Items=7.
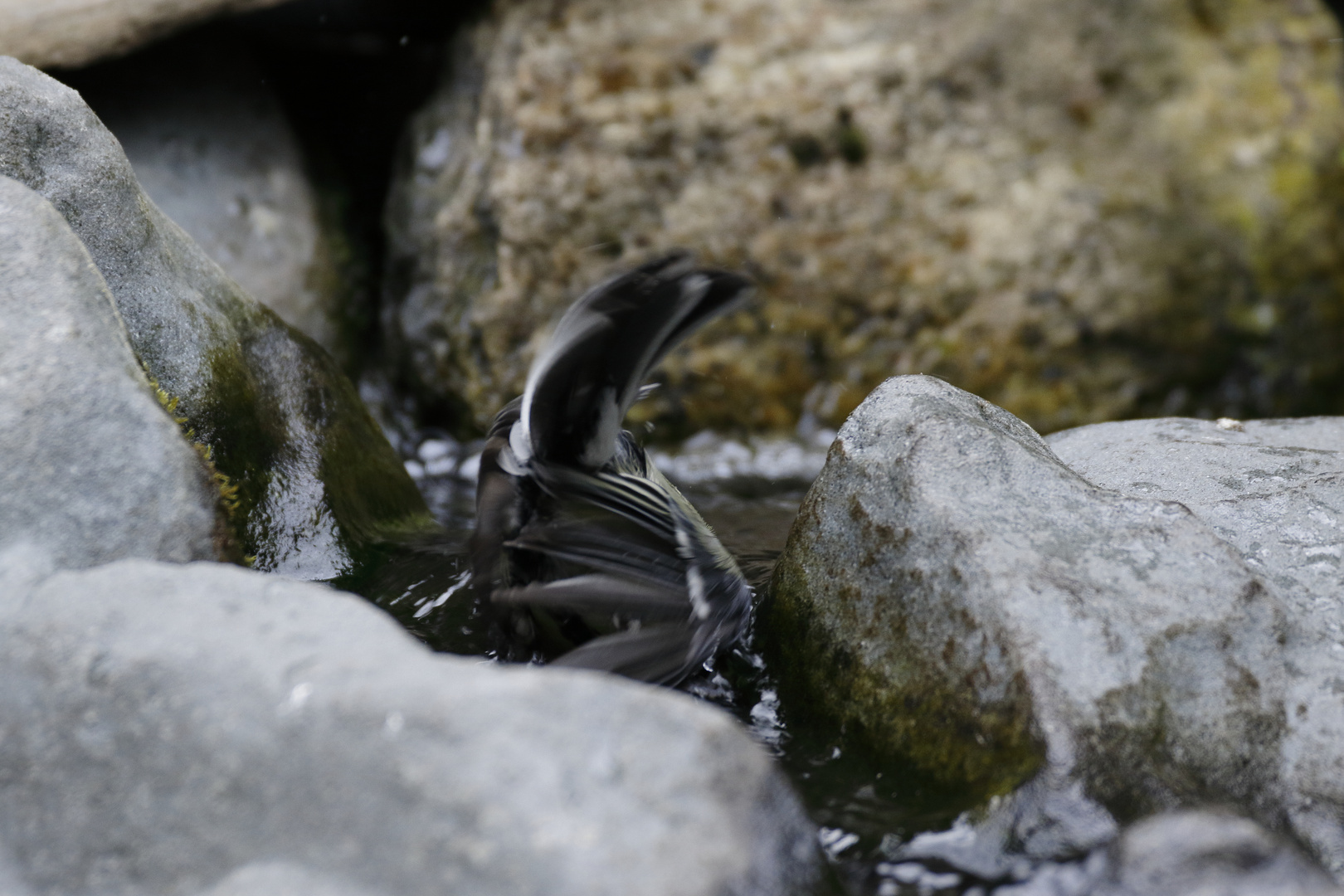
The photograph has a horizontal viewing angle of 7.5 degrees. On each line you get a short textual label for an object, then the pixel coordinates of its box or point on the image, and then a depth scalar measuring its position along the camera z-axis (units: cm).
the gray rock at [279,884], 234
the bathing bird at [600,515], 242
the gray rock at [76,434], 240
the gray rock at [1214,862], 235
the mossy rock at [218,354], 247
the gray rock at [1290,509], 239
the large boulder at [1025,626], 238
